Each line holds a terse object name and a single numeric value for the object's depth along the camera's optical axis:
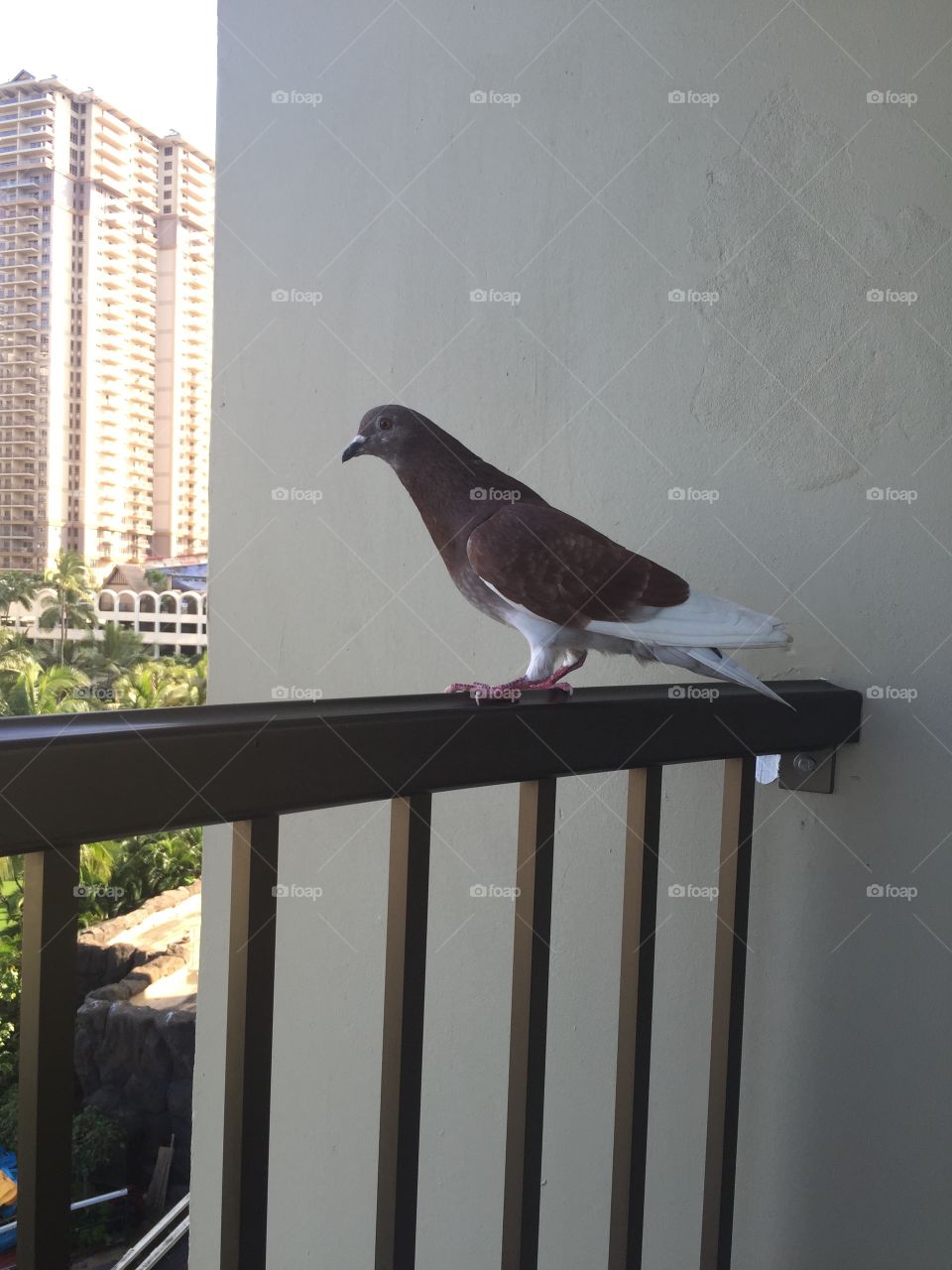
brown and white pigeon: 1.01
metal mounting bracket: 1.37
